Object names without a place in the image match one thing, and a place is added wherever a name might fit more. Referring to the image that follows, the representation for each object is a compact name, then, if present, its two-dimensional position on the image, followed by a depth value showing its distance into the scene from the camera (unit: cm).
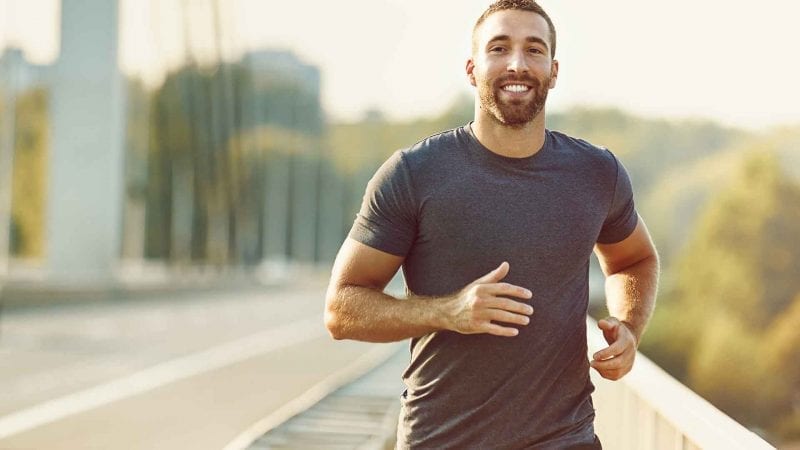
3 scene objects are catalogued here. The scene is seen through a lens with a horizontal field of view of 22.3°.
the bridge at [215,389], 839
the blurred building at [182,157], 4812
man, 484
